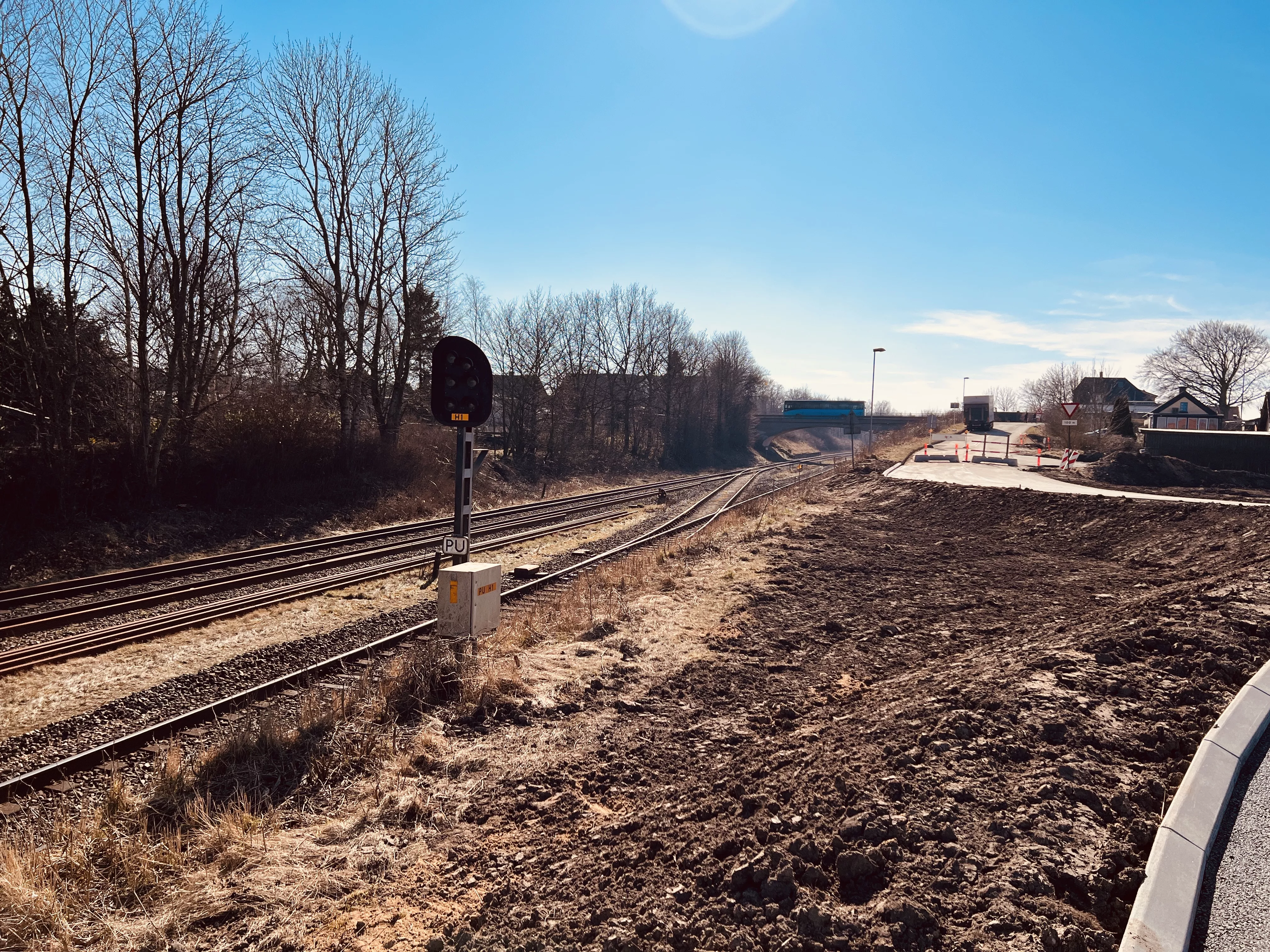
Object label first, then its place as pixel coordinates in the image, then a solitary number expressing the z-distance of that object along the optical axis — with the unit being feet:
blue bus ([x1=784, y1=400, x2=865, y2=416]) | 278.67
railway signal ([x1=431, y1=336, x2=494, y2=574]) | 24.72
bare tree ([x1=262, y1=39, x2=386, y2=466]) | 86.07
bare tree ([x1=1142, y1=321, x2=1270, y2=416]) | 219.61
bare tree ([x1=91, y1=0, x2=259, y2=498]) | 61.41
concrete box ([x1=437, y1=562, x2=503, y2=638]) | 24.48
